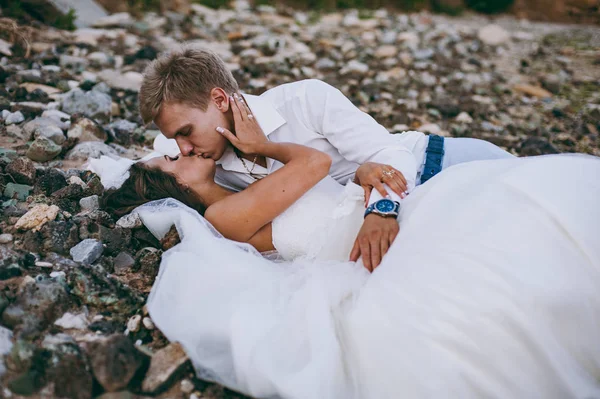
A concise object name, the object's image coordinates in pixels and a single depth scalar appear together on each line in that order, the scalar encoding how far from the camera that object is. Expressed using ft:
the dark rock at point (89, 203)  9.53
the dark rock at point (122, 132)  13.41
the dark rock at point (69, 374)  5.89
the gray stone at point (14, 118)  12.32
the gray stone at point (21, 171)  9.83
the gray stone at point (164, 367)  6.15
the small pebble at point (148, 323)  7.07
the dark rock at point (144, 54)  18.81
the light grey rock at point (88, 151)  11.69
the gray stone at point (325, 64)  20.58
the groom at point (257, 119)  8.76
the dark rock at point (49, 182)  9.75
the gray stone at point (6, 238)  8.21
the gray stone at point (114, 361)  6.02
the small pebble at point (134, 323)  7.04
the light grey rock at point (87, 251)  8.06
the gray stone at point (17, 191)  9.49
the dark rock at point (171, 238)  8.55
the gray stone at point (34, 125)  11.96
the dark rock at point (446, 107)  17.61
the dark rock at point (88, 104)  13.82
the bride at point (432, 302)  5.40
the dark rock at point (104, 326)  6.93
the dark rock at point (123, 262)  8.36
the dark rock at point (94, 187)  10.00
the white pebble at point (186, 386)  6.30
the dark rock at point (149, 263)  8.27
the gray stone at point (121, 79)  16.14
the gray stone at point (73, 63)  16.96
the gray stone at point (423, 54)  22.63
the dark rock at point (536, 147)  15.12
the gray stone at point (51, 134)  11.83
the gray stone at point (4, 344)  5.98
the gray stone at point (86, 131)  12.35
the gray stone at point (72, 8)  19.67
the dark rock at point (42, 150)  11.09
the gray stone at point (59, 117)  12.67
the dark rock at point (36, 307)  6.58
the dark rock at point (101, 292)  7.25
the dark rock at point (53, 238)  8.18
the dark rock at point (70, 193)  9.62
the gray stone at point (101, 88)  15.20
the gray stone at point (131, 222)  9.05
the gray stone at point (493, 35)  27.30
